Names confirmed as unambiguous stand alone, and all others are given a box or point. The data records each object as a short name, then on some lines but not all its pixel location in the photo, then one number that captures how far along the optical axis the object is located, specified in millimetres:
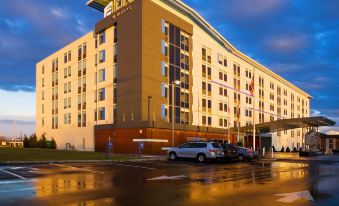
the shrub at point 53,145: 67325
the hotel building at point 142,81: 50438
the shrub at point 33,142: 70425
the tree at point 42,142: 68625
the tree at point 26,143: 72500
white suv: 33094
